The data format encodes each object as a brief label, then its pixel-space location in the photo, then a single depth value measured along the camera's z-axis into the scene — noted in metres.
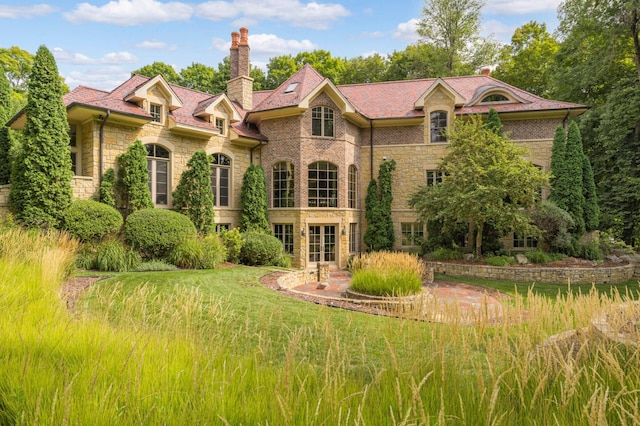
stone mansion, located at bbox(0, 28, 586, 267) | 15.29
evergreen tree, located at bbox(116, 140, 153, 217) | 14.13
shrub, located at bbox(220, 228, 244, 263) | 15.34
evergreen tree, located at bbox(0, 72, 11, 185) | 17.78
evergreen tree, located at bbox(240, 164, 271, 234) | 17.91
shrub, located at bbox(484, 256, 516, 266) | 16.17
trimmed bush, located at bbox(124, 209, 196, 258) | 12.84
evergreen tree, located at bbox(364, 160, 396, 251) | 20.30
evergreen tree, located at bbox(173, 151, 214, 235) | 15.70
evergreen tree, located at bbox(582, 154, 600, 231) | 18.61
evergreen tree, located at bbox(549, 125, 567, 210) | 18.41
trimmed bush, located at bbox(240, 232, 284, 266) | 15.84
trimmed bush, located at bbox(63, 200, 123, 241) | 12.08
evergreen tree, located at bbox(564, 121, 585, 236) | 18.12
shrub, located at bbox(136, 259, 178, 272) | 11.68
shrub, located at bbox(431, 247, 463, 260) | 17.83
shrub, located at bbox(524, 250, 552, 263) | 16.28
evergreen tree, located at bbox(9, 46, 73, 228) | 11.71
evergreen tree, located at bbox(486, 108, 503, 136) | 18.88
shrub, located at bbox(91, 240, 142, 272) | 11.30
